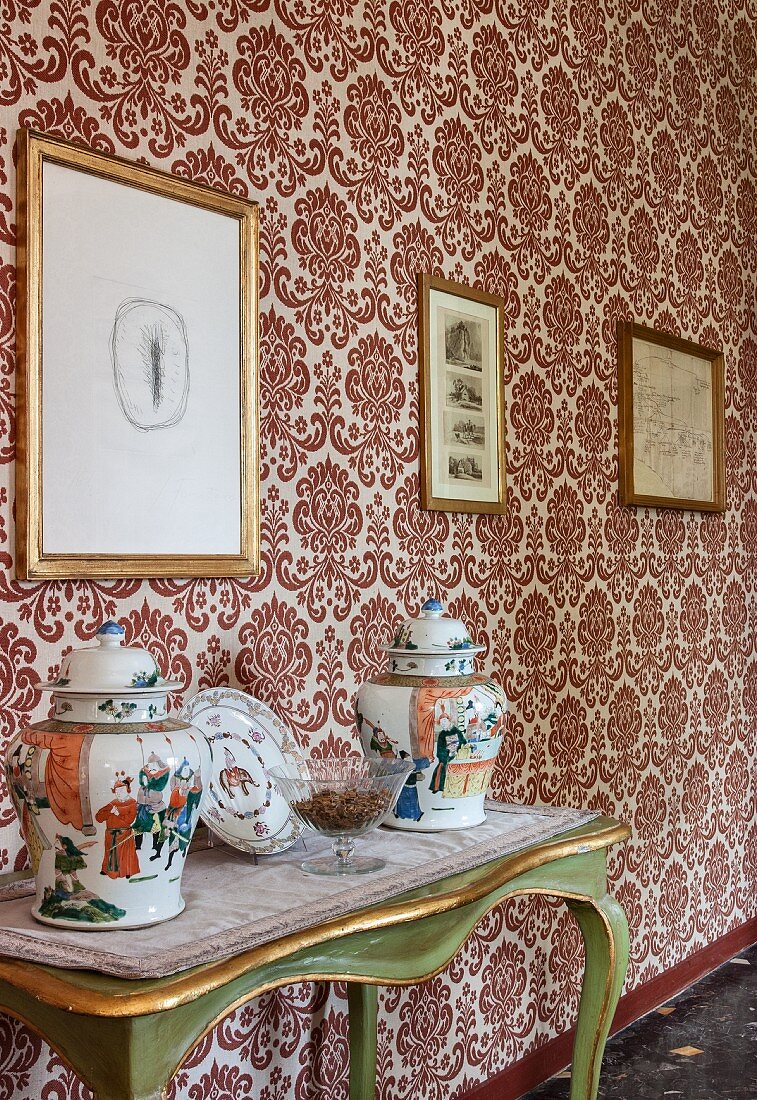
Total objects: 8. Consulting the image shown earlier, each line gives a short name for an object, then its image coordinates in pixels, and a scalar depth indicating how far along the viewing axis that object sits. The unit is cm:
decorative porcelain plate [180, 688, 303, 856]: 175
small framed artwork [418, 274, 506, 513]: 256
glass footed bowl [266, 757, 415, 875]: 171
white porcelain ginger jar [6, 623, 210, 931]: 138
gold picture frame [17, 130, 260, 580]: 174
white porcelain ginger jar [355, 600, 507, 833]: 193
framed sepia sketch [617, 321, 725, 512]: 333
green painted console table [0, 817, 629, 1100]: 122
